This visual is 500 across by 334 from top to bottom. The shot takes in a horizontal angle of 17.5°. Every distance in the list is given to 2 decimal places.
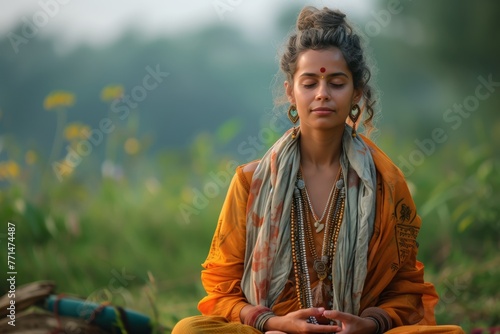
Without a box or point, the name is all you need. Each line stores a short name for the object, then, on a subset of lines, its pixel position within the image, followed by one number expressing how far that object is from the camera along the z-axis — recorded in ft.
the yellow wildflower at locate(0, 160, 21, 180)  35.50
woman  20.53
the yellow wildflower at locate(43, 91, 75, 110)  35.81
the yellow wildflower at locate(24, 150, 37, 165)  35.75
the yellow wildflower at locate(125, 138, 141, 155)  36.50
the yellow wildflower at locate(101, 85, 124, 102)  35.45
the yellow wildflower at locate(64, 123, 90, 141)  35.22
